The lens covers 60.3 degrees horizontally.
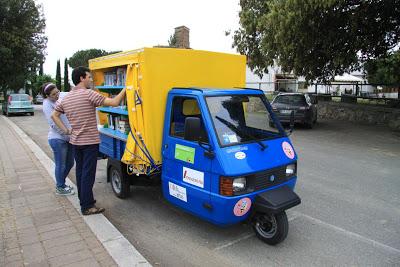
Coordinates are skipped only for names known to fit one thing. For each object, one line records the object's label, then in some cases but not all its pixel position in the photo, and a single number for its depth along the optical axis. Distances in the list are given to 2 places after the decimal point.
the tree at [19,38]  25.12
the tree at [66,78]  53.89
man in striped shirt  4.67
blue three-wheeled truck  3.93
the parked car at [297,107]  14.30
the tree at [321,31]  11.70
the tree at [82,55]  84.25
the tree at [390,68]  10.60
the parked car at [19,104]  22.92
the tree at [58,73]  65.80
